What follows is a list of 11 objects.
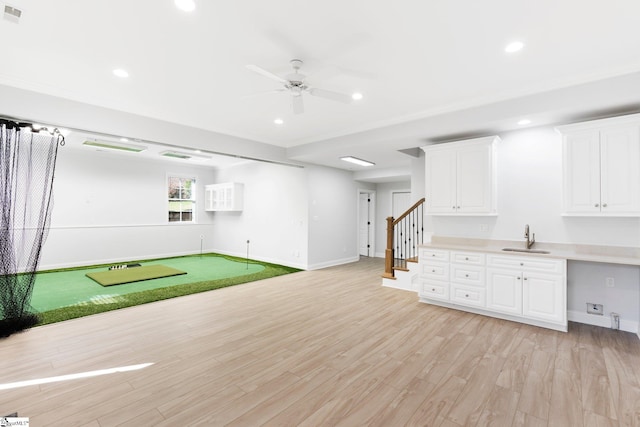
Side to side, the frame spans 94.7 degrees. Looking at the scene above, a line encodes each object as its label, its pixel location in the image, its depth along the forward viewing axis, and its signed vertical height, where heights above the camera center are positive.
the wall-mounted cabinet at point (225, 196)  8.73 +0.62
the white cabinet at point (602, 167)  3.23 +0.61
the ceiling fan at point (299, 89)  3.00 +1.36
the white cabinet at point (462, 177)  4.20 +0.62
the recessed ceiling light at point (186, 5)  2.09 +1.53
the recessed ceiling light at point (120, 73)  3.11 +1.53
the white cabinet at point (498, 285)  3.53 -0.88
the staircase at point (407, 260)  5.36 -0.77
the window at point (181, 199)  9.02 +0.55
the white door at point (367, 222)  9.17 -0.13
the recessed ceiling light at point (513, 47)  2.59 +1.54
